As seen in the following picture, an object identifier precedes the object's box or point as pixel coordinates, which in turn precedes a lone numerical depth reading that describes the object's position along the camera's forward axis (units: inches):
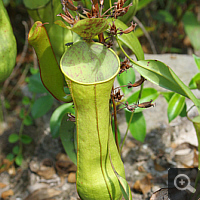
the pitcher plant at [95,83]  18.2
